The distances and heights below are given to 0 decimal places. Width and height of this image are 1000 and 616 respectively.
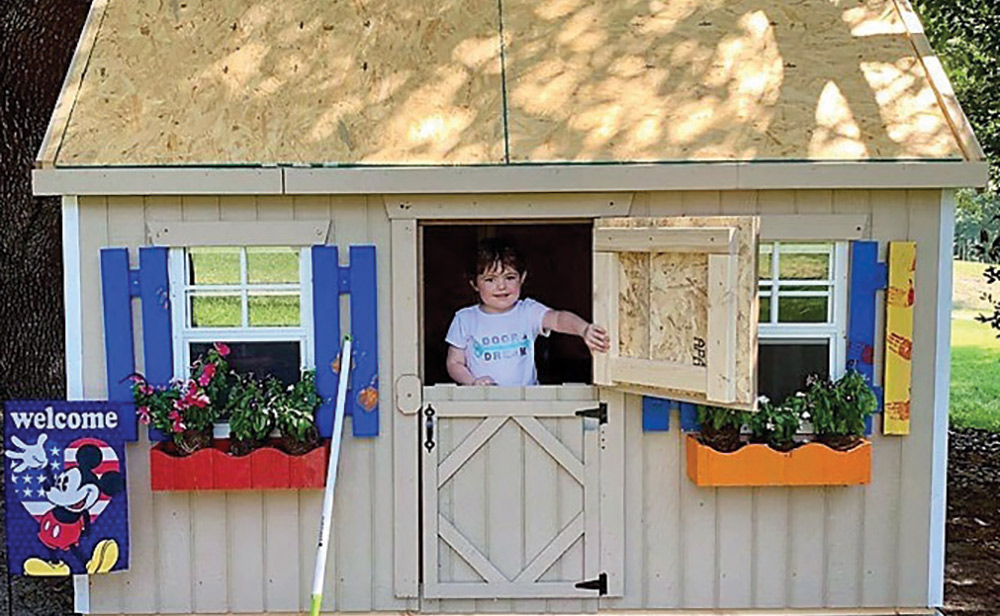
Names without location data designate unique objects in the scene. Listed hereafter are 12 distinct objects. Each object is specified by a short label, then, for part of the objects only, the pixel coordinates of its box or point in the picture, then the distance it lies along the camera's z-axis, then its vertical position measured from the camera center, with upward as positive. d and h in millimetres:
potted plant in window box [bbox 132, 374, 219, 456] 5348 -789
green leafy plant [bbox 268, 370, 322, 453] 5375 -798
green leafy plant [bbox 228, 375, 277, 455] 5379 -815
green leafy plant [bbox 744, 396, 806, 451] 5438 -868
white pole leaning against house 4840 -1084
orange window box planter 5406 -1065
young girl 5852 -457
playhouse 5410 -199
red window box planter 5359 -1055
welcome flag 5391 -1124
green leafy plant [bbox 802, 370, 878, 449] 5434 -807
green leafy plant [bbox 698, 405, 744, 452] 5418 -888
